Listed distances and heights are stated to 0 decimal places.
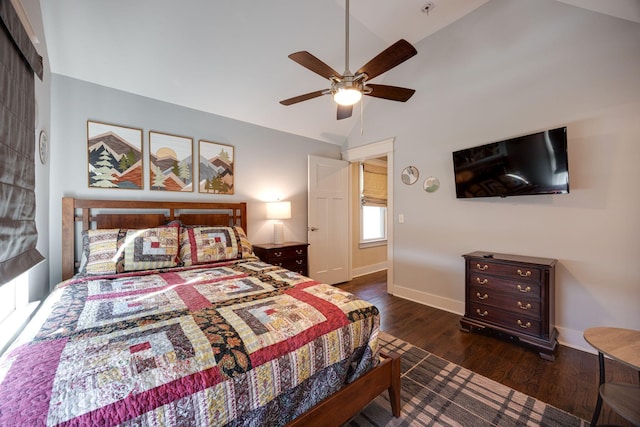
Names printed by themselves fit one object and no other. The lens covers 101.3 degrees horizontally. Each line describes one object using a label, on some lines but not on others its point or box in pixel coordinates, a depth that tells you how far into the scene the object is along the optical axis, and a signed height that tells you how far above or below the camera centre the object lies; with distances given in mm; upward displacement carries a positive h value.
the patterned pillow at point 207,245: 2457 -301
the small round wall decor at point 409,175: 3477 +494
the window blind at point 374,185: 4969 +533
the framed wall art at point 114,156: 2572 +604
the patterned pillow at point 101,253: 2086 -312
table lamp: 3561 +27
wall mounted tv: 2268 +420
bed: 804 -516
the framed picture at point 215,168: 3180 +575
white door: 4023 -114
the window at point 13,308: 1386 -601
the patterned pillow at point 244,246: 2768 -349
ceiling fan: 1717 +1000
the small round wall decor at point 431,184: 3271 +342
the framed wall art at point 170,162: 2869 +593
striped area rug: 1556 -1244
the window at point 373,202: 4984 +193
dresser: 2211 -796
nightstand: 3287 -532
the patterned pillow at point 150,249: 2188 -296
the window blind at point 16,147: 1196 +355
